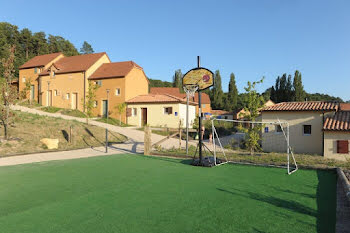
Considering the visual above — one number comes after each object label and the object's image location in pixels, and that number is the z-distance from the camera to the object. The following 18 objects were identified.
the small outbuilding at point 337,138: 14.26
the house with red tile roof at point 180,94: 56.43
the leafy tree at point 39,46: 64.62
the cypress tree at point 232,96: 62.34
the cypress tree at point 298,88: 47.84
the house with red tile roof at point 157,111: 28.42
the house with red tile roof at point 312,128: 14.50
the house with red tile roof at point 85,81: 32.19
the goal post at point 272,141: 17.03
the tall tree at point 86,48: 96.88
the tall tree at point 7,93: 13.83
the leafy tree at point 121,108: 30.10
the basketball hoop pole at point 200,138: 9.80
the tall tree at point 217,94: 66.12
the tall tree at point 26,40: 65.06
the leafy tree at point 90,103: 25.74
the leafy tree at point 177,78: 70.57
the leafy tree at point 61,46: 68.94
